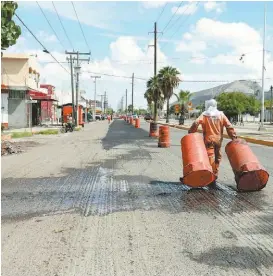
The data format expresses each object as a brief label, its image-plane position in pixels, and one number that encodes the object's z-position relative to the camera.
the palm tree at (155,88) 60.04
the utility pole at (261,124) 35.44
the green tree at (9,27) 11.24
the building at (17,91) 36.88
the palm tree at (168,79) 62.22
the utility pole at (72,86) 41.59
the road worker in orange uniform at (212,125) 8.08
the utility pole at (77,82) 44.21
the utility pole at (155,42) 50.77
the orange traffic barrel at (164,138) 17.55
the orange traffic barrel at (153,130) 25.25
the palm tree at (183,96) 77.25
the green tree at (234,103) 76.38
